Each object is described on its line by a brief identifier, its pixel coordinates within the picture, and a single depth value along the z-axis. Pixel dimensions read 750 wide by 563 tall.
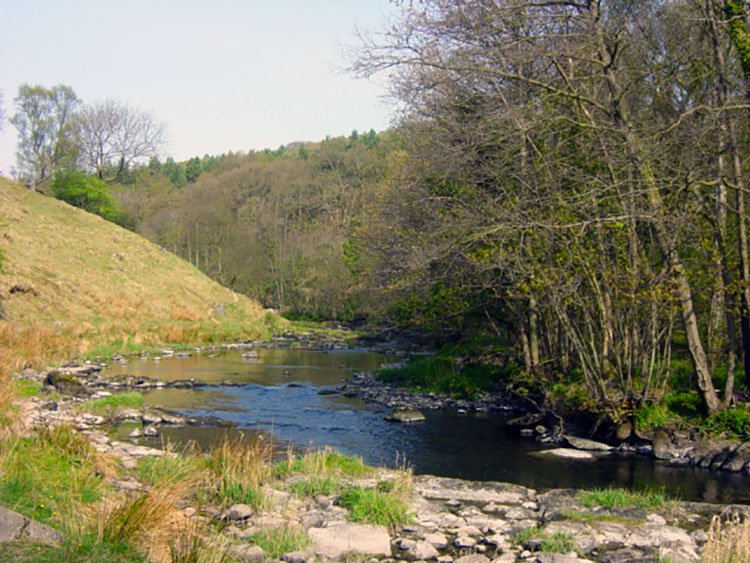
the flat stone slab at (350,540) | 7.05
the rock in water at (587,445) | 13.20
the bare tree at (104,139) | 57.69
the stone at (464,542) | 7.47
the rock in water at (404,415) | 15.94
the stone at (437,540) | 7.48
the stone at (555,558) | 6.75
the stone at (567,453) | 12.59
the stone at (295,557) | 6.63
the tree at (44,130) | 54.75
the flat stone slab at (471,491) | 9.53
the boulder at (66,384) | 16.64
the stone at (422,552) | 7.10
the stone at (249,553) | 6.34
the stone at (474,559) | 6.82
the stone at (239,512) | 7.89
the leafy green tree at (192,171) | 94.70
